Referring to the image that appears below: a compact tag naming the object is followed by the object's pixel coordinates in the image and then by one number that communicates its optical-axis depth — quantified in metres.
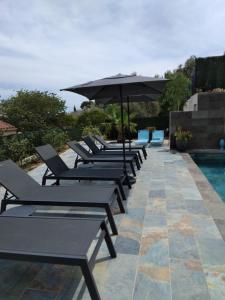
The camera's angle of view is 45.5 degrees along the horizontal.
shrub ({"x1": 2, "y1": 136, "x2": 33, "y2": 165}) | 8.95
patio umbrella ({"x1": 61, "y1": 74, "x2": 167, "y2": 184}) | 4.97
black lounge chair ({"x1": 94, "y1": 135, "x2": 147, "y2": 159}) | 9.45
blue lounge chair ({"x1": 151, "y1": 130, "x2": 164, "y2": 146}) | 14.10
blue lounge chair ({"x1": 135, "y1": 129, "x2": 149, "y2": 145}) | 14.73
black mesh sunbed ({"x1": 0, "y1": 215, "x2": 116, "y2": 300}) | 2.30
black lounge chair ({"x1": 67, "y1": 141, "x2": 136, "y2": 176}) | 7.06
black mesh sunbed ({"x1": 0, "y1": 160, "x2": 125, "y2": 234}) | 3.78
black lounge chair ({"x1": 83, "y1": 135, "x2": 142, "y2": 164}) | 8.45
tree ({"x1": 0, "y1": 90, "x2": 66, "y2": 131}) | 23.22
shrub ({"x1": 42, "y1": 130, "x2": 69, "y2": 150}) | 12.52
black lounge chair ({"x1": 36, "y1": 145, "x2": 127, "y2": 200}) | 5.30
